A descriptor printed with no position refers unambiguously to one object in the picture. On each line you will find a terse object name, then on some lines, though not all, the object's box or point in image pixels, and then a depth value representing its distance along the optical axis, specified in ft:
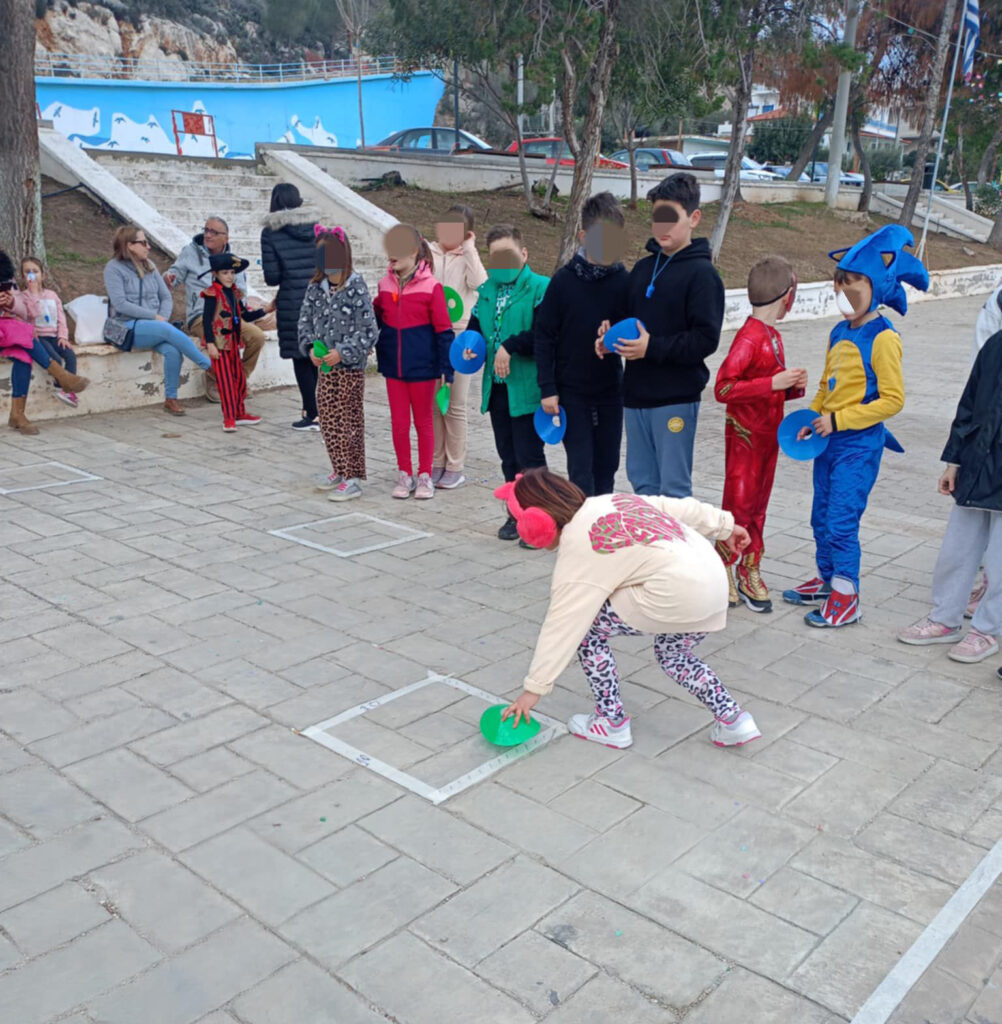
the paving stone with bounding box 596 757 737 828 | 10.77
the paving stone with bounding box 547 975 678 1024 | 7.93
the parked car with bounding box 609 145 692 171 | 89.30
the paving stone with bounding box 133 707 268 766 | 11.82
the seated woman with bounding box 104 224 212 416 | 28.30
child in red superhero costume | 15.30
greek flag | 67.45
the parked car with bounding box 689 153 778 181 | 96.58
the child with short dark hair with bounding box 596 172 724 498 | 15.34
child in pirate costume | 27.50
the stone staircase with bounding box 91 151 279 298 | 44.62
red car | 80.79
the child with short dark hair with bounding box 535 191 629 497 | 16.38
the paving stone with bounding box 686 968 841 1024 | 7.97
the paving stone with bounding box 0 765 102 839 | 10.39
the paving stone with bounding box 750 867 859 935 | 9.11
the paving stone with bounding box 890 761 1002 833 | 10.77
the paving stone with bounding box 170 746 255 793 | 11.24
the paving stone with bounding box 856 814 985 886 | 9.93
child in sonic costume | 14.71
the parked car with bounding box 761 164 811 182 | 117.61
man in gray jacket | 28.07
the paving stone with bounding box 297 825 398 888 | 9.70
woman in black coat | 27.37
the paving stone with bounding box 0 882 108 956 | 8.69
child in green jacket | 18.51
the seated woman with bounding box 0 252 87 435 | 26.43
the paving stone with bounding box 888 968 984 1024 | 8.04
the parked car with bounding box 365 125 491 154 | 81.00
